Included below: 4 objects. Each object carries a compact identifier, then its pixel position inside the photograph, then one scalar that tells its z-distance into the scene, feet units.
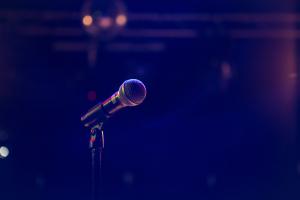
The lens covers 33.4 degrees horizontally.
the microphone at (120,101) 8.51
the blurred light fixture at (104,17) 18.83
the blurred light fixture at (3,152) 9.37
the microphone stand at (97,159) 9.55
